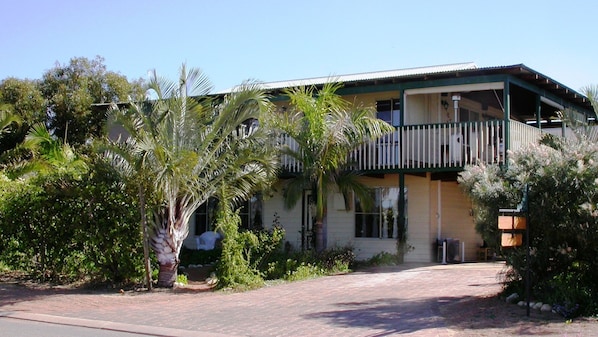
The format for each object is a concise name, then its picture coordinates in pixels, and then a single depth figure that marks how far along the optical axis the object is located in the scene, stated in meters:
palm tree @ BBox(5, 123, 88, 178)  17.03
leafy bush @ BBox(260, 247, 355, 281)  16.38
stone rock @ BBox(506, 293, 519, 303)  11.52
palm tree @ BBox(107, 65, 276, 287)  14.09
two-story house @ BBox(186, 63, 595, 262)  18.05
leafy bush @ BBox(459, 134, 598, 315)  10.48
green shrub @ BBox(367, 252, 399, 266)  18.59
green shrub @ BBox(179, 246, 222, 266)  21.23
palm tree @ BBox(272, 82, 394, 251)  17.14
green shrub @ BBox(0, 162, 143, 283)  14.93
